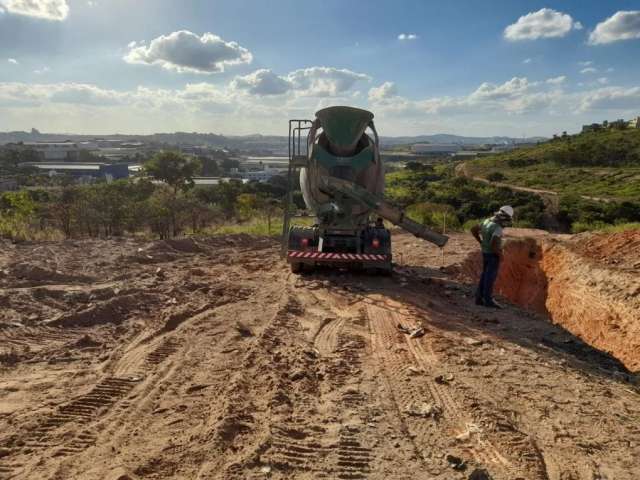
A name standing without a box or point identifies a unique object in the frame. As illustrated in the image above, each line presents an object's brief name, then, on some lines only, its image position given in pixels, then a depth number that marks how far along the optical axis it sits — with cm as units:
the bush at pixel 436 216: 1866
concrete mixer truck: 931
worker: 797
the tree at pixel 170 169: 2809
